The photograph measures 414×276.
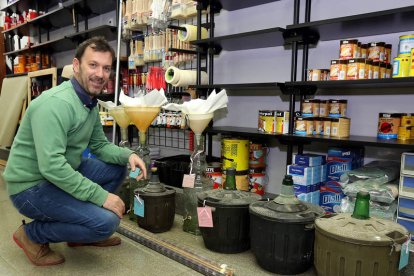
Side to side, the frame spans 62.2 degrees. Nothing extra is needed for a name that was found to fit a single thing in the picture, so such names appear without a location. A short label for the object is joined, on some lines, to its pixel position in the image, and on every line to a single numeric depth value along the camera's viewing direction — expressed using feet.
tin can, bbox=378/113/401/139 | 6.63
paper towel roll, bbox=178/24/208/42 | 9.41
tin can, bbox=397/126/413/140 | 6.46
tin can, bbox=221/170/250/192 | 8.42
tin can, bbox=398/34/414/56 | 5.98
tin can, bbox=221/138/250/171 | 8.38
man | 4.85
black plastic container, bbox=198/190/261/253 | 5.75
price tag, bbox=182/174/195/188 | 6.92
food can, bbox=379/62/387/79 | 6.72
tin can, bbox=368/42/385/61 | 6.73
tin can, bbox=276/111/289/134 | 7.86
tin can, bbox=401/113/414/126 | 6.46
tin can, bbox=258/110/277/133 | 8.08
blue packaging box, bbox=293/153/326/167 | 7.42
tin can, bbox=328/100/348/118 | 7.43
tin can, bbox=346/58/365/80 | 6.48
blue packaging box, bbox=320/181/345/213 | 7.25
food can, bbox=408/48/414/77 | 5.90
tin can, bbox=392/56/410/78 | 6.00
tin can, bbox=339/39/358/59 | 6.69
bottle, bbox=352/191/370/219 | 4.70
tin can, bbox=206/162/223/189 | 8.63
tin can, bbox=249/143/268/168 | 8.75
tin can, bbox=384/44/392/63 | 6.87
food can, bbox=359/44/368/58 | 6.84
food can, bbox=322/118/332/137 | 7.34
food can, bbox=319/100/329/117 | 7.54
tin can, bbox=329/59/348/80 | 6.72
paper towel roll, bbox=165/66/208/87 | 9.36
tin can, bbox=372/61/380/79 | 6.61
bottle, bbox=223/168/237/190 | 6.07
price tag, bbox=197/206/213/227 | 5.82
